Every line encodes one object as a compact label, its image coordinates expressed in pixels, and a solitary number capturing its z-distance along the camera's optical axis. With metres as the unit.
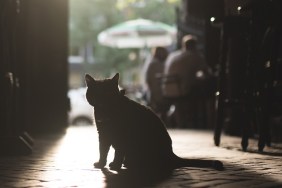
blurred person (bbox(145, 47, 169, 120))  11.18
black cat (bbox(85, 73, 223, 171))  3.53
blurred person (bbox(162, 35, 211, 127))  10.03
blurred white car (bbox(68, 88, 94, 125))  16.52
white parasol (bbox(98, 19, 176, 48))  15.93
